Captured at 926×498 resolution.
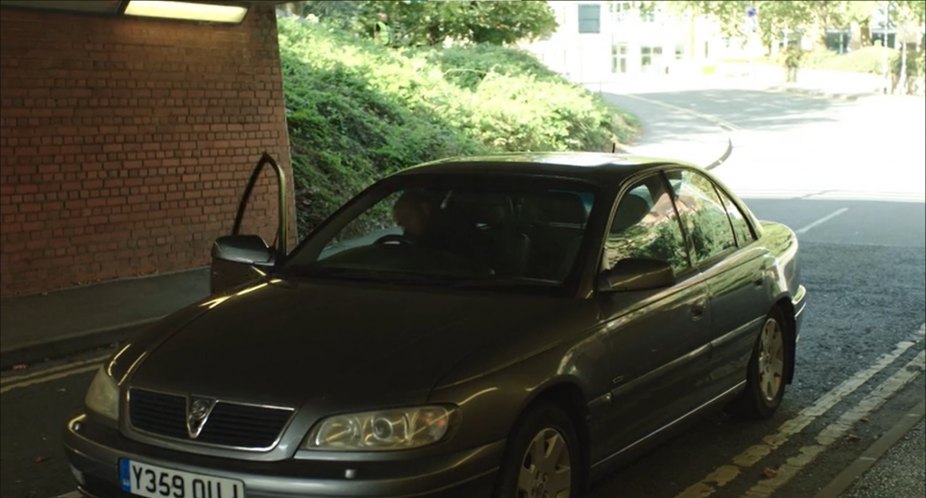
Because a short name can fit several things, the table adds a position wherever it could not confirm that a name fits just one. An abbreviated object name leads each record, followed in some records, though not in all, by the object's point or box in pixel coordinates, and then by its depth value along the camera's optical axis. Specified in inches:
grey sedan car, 145.1
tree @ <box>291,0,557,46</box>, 1127.3
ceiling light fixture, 436.5
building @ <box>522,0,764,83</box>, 3024.1
